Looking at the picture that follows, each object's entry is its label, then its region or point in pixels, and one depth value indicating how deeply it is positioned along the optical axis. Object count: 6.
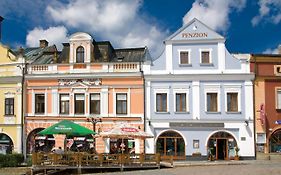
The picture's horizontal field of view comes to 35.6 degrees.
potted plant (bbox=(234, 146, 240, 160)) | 31.52
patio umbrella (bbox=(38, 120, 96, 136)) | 24.50
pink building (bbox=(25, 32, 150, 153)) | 33.00
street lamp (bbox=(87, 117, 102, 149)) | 32.82
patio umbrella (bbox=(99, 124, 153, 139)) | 25.16
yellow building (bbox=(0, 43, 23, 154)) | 34.25
